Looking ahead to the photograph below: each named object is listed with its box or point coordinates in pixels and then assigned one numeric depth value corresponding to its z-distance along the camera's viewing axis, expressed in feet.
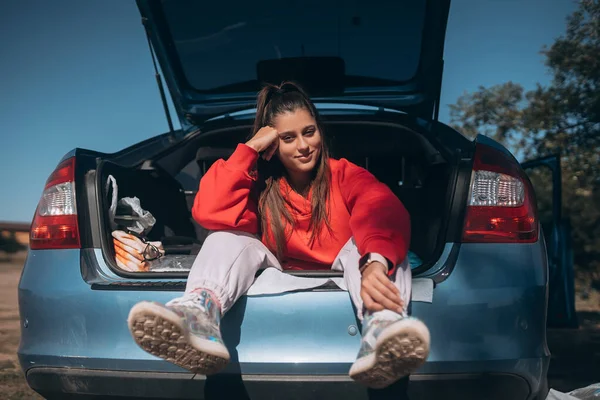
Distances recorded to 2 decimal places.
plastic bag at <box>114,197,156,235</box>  7.11
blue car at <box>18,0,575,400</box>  4.89
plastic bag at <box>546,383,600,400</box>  6.91
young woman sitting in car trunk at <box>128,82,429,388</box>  4.52
